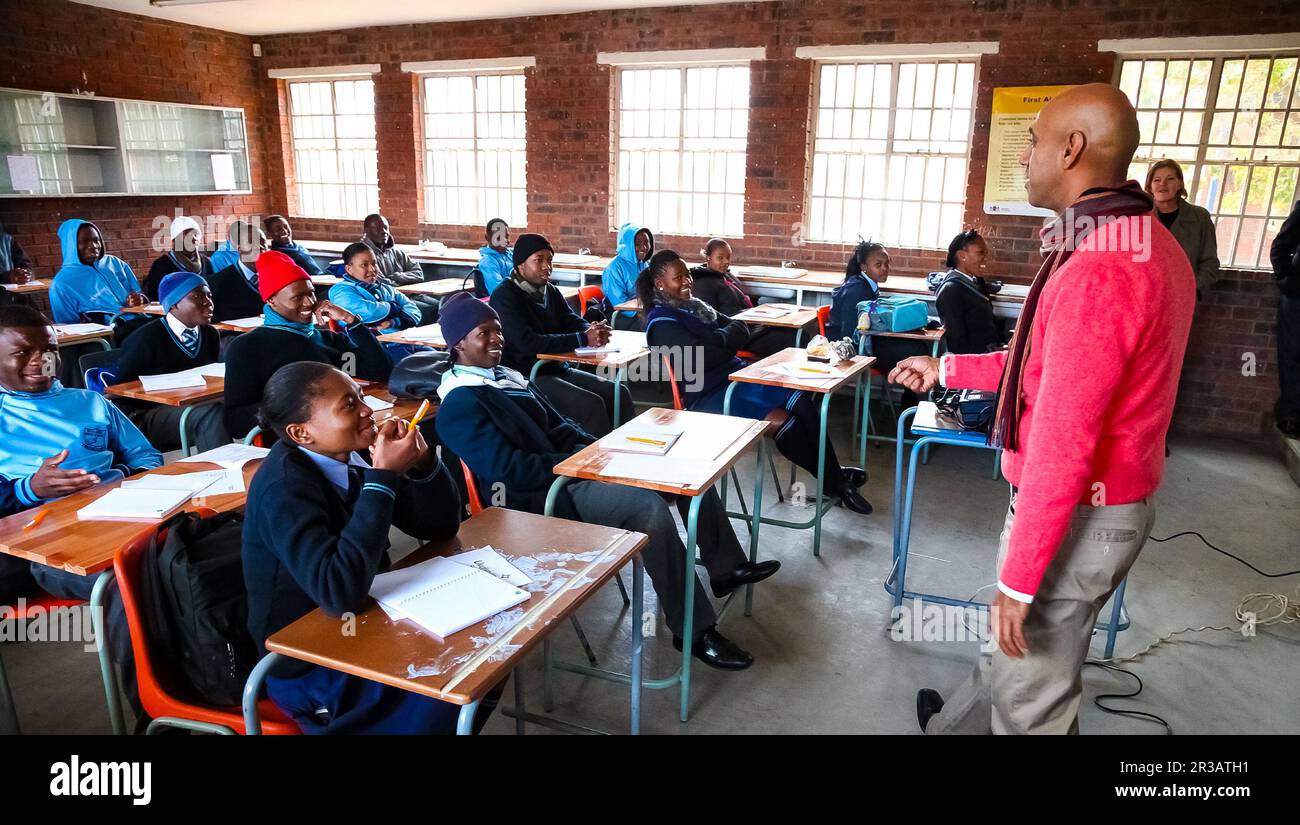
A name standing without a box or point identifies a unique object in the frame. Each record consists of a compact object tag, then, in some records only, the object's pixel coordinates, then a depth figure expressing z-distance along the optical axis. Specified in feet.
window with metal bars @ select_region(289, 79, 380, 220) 28.84
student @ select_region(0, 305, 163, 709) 7.87
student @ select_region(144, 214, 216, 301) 18.93
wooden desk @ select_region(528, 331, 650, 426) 13.42
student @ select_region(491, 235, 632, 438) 13.24
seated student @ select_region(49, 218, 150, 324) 18.02
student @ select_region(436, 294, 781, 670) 8.16
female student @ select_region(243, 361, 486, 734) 5.17
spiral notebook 5.06
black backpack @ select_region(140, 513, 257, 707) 5.31
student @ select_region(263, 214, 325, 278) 23.29
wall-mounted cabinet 22.62
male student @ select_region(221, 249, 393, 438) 10.79
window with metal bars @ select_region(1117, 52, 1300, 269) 18.45
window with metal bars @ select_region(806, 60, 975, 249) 21.53
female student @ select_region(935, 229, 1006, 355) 15.64
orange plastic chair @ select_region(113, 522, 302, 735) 5.24
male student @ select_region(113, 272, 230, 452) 11.74
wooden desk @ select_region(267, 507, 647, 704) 4.54
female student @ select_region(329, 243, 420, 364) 16.90
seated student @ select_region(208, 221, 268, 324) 17.74
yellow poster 19.99
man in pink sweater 4.64
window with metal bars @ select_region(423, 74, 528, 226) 26.73
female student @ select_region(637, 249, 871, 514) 12.80
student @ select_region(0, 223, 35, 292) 21.57
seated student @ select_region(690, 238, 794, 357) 18.26
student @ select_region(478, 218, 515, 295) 21.97
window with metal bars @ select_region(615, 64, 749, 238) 23.89
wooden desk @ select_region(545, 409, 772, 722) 7.49
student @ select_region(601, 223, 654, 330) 21.40
